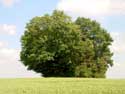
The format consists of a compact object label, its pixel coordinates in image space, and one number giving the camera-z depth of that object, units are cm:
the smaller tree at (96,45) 6562
